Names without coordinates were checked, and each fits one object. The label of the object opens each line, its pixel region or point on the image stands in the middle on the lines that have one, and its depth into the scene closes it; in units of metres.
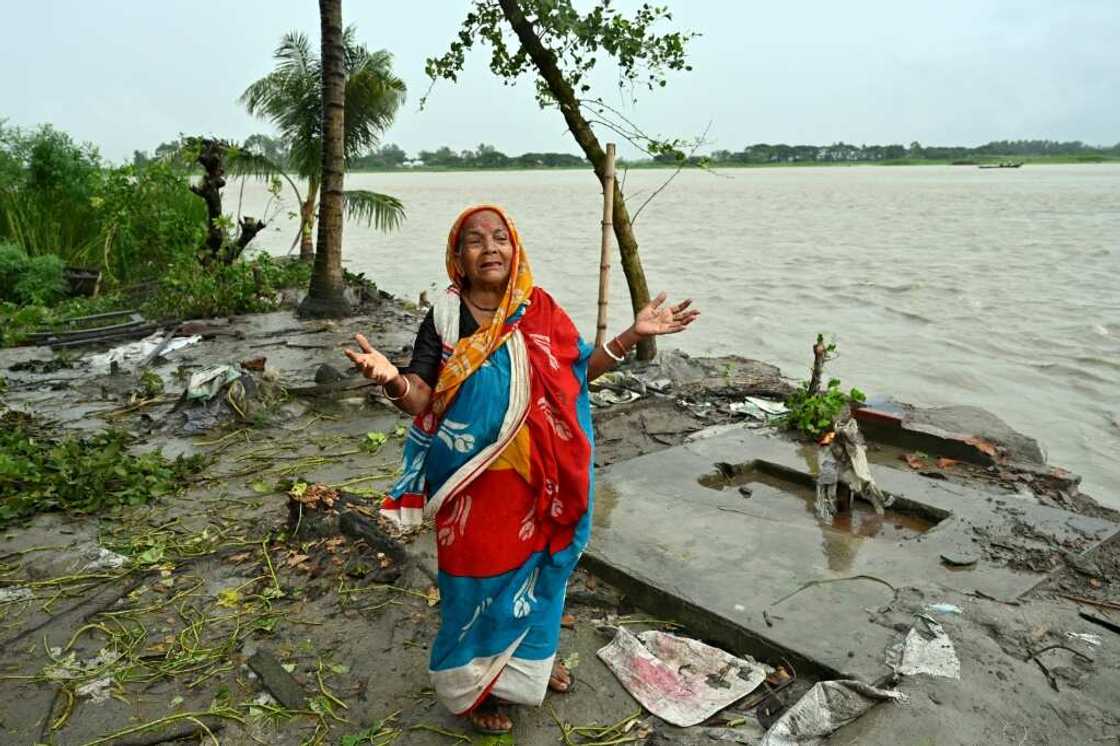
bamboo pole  6.12
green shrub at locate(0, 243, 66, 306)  12.20
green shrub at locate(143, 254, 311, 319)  11.39
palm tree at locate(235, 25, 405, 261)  14.66
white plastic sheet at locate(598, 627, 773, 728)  3.01
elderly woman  2.60
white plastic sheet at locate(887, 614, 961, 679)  3.09
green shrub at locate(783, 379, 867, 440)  6.07
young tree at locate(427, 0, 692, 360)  7.00
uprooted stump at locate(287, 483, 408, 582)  4.08
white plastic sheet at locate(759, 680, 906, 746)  2.72
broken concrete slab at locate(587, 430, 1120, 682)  3.40
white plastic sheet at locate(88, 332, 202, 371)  8.80
